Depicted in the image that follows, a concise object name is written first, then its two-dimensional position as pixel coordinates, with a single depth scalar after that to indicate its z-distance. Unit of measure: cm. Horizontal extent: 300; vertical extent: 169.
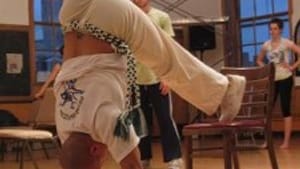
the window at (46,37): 823
